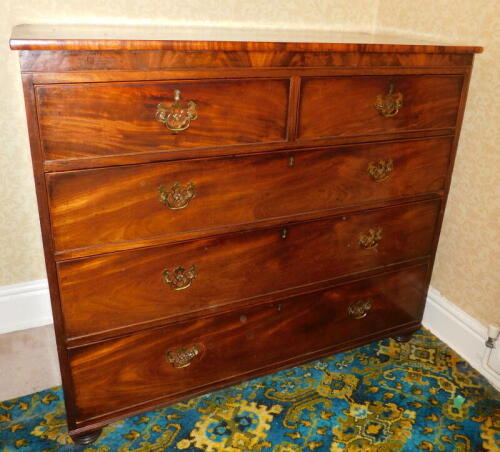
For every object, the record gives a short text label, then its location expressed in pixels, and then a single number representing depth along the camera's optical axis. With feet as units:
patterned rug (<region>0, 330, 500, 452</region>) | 4.94
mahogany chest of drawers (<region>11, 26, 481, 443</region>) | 3.76
